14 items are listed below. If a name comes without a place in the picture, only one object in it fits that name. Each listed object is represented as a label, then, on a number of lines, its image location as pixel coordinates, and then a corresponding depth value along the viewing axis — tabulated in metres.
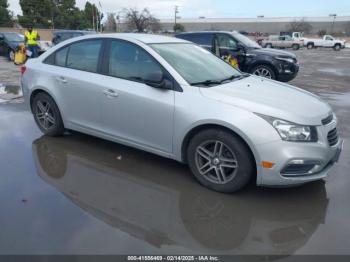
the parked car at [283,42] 43.09
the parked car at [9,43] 16.55
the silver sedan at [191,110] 3.37
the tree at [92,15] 62.00
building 92.31
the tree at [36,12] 49.72
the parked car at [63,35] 17.36
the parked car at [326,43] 43.18
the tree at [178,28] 82.14
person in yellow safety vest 14.27
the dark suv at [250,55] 10.12
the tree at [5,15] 46.03
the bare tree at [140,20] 62.87
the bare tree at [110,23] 75.89
